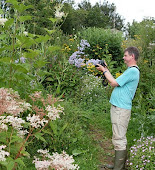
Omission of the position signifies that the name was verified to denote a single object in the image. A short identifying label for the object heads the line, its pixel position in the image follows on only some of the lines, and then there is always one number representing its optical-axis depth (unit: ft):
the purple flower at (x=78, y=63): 18.51
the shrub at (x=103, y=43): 27.81
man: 9.81
